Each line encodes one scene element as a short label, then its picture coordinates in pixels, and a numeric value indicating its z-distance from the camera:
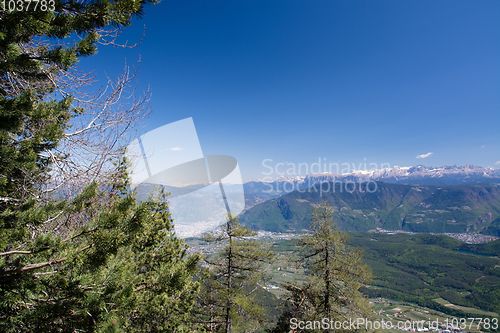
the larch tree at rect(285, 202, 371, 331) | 8.42
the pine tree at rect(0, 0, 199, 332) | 2.38
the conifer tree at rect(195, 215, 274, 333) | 9.17
